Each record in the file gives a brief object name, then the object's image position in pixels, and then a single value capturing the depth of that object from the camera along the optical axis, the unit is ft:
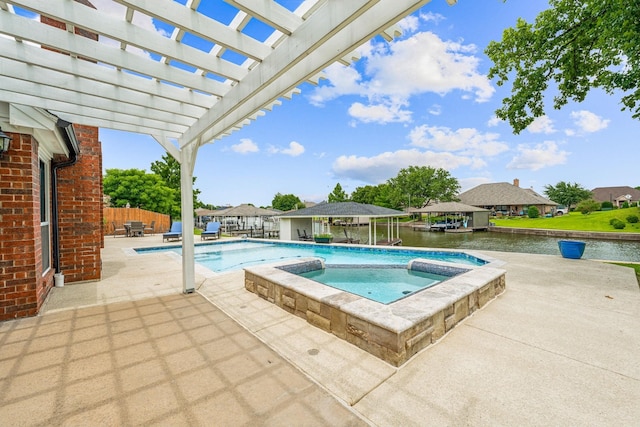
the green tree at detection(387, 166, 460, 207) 153.69
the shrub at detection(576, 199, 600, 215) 105.81
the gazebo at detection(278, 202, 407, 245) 48.89
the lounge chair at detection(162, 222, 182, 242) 45.73
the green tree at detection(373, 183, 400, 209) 166.97
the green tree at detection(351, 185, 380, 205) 189.98
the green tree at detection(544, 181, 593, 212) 162.61
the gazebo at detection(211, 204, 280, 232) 61.21
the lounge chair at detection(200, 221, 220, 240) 50.79
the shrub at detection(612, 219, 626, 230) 70.59
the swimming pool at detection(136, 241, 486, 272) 32.37
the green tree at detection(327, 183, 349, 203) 191.52
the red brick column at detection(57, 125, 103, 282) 18.16
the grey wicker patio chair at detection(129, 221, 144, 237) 53.41
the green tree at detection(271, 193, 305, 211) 255.29
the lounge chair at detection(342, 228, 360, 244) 49.42
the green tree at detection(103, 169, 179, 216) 89.41
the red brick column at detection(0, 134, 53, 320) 12.46
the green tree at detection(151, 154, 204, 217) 95.81
